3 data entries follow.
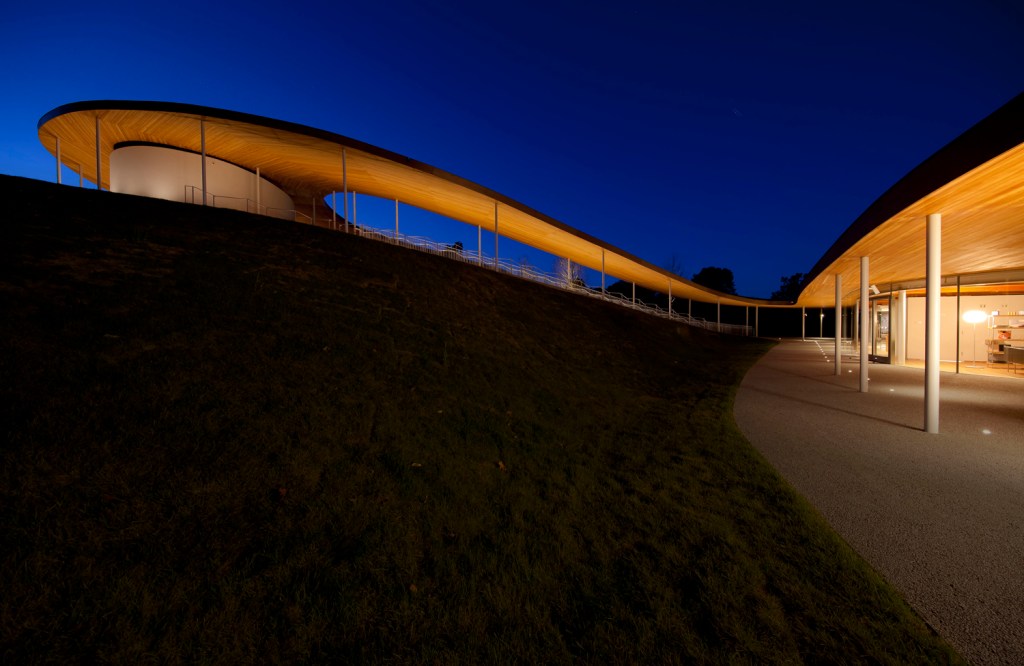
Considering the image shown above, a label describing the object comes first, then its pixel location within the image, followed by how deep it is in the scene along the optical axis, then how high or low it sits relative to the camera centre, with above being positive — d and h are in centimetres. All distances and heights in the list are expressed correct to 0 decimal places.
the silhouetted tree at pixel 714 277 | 6899 +922
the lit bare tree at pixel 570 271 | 3656 +603
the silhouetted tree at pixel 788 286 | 9078 +1028
